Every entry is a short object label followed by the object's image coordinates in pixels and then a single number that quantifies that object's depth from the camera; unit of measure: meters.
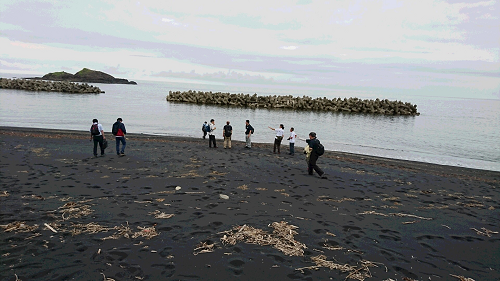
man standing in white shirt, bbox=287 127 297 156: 19.86
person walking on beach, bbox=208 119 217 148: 20.72
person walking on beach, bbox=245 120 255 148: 20.88
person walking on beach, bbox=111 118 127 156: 16.02
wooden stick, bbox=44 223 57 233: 7.03
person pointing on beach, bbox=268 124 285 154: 20.36
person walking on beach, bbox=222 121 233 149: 20.34
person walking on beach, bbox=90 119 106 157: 15.30
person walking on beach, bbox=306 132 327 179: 13.35
